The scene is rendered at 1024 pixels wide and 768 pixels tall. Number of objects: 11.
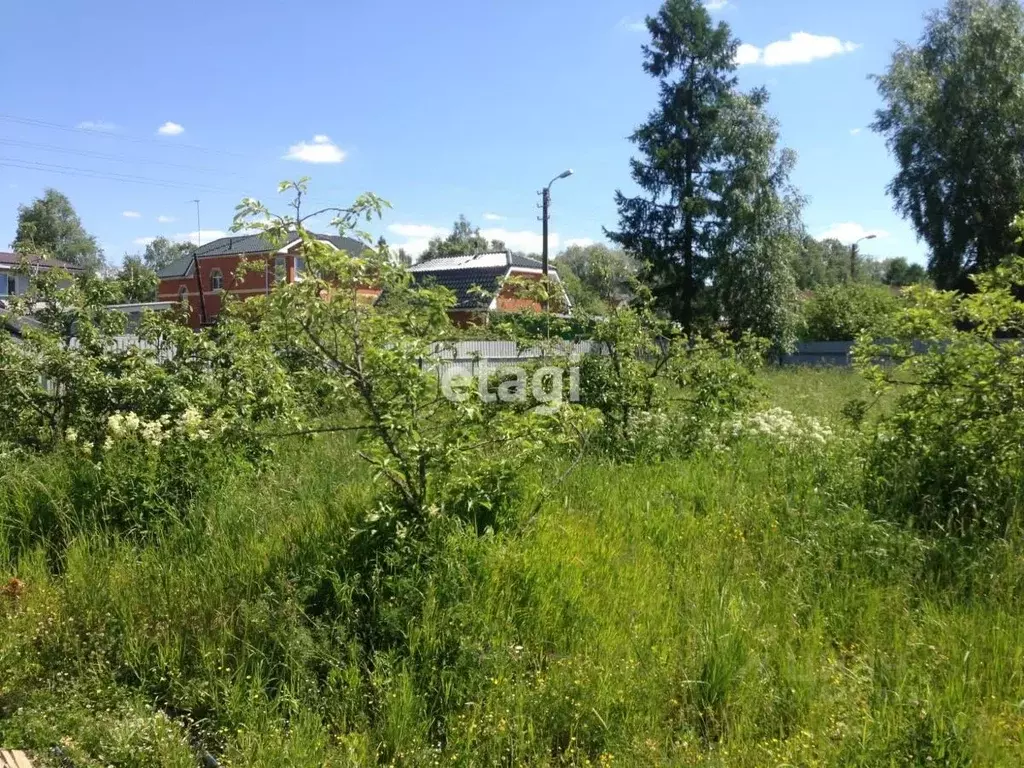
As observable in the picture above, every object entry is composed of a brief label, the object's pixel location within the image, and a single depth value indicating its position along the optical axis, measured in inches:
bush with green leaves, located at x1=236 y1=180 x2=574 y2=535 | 147.6
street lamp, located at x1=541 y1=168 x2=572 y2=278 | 1097.9
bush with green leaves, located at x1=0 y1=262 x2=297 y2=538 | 197.9
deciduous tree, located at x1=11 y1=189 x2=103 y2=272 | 2615.7
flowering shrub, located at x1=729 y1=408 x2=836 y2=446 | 250.1
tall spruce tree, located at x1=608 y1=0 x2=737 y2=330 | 1040.2
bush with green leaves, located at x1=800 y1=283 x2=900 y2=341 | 1294.3
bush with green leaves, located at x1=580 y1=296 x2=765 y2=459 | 265.1
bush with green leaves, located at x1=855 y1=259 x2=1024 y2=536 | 187.2
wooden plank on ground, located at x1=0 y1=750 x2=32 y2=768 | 111.3
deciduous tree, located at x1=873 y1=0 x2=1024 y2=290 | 994.7
